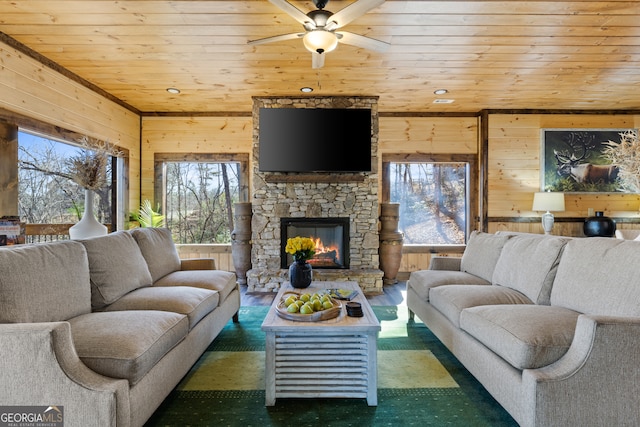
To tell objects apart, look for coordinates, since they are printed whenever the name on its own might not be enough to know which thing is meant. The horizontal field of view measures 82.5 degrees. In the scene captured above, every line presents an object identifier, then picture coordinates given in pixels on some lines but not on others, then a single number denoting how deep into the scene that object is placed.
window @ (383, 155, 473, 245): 5.62
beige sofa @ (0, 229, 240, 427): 1.44
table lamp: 4.95
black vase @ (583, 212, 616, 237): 4.99
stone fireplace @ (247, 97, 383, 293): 4.89
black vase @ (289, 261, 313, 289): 2.97
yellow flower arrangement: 2.88
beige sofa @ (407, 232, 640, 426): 1.56
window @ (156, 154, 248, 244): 5.66
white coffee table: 2.03
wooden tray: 2.07
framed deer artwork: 5.30
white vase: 2.87
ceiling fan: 2.32
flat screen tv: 4.72
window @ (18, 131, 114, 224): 3.61
